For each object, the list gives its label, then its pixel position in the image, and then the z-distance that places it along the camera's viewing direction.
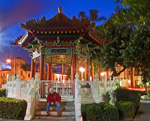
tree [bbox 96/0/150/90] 20.94
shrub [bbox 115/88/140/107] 13.27
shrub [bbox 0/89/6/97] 15.10
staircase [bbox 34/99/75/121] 9.27
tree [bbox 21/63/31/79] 56.69
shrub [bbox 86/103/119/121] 8.95
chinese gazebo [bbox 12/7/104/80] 11.14
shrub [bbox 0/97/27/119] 9.32
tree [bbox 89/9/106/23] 37.69
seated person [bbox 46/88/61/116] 9.38
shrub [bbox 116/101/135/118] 9.98
